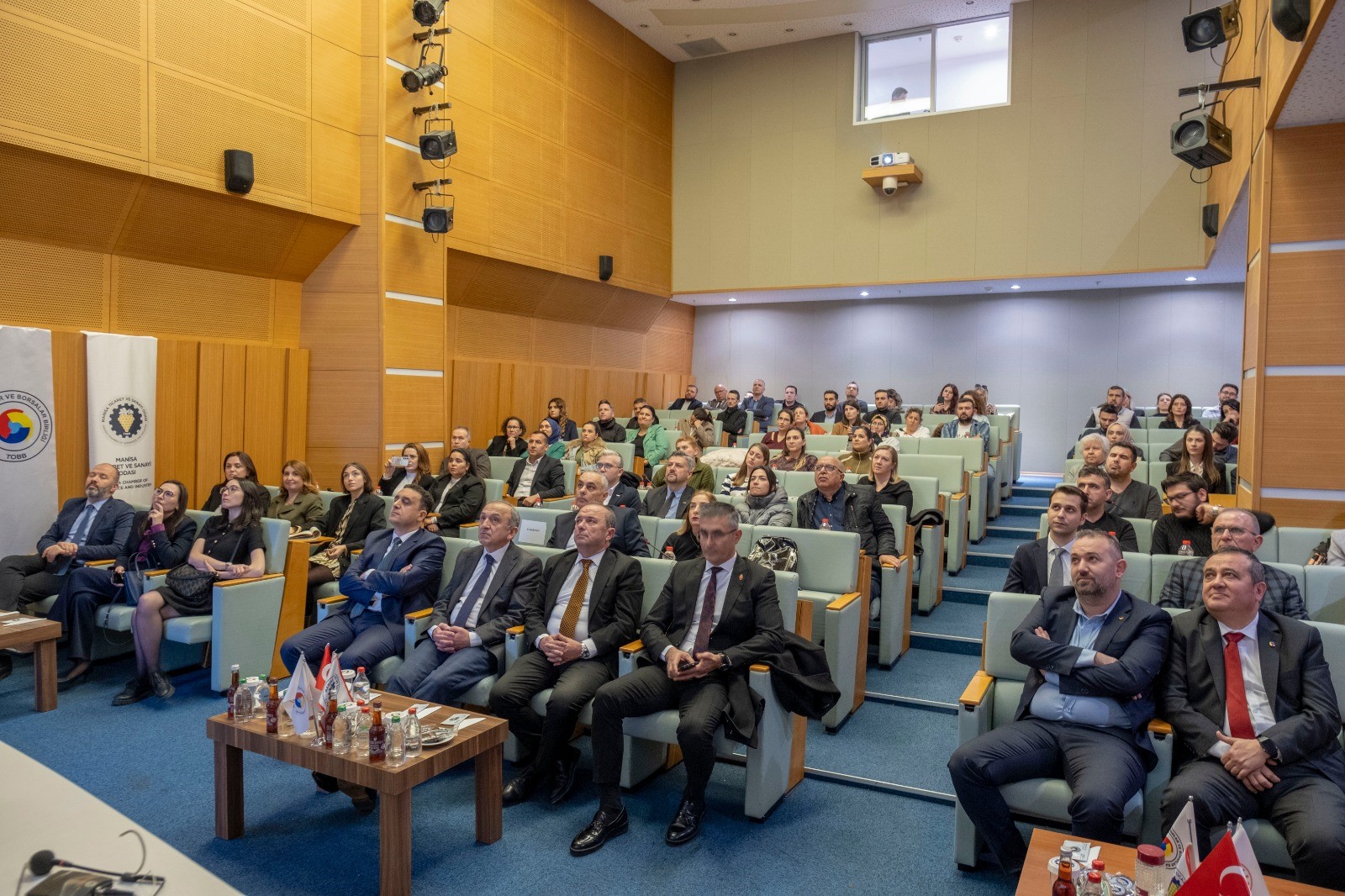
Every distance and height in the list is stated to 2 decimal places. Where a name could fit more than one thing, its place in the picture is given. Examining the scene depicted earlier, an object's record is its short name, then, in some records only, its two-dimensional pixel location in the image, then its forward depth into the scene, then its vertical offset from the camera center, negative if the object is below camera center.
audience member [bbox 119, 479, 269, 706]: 4.37 -0.85
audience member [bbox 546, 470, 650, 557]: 4.47 -0.60
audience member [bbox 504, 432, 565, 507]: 6.65 -0.46
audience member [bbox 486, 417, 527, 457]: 8.02 -0.25
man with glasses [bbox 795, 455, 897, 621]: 4.66 -0.48
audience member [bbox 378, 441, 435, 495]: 6.31 -0.43
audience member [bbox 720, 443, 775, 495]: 5.53 -0.35
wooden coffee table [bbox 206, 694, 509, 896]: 2.56 -1.09
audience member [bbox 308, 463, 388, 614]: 5.13 -0.68
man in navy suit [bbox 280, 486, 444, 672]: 3.83 -0.81
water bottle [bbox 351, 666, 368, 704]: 3.07 -0.97
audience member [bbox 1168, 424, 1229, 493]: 5.28 -0.19
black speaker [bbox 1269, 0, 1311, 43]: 3.31 +1.57
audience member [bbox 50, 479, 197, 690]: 4.61 -0.87
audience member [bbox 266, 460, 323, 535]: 5.62 -0.58
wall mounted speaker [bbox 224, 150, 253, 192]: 6.27 +1.71
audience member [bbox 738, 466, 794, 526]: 4.79 -0.44
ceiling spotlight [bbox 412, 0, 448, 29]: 7.22 +3.31
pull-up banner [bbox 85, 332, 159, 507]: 6.02 +0.00
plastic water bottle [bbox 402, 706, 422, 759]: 2.69 -0.99
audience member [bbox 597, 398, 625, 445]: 8.70 -0.09
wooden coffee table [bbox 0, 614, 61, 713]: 4.09 -1.21
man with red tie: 2.29 -0.83
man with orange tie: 3.26 -0.88
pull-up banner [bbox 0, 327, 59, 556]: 5.52 -0.21
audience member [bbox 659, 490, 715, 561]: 4.21 -0.59
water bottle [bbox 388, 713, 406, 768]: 2.62 -0.99
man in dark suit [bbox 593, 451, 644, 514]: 5.29 -0.41
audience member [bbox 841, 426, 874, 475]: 6.10 -0.23
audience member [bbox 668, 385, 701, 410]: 11.16 +0.21
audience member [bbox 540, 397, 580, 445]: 8.80 -0.07
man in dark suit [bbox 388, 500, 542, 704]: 3.46 -0.84
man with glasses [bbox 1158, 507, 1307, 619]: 3.02 -0.53
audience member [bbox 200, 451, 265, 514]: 5.21 -0.34
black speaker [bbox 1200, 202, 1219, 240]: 7.89 +1.92
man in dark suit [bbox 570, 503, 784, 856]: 2.98 -0.86
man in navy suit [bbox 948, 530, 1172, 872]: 2.50 -0.88
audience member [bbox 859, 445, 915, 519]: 5.21 -0.36
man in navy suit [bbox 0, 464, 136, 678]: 4.88 -0.77
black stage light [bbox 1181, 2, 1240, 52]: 5.24 +2.40
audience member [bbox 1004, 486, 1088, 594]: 3.48 -0.52
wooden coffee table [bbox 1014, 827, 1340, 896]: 1.91 -1.02
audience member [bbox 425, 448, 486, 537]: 6.00 -0.57
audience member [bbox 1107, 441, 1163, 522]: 4.71 -0.35
